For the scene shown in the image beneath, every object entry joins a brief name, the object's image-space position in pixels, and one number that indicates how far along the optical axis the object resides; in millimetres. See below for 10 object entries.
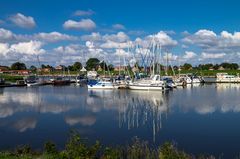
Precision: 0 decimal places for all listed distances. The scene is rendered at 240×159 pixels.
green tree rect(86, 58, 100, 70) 145131
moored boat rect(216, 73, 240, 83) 79401
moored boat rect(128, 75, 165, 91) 50156
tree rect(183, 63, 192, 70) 144387
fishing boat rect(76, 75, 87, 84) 78194
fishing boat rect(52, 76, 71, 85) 76412
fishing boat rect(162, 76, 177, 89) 56303
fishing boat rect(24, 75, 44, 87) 68903
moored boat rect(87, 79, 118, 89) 56991
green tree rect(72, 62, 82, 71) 145848
